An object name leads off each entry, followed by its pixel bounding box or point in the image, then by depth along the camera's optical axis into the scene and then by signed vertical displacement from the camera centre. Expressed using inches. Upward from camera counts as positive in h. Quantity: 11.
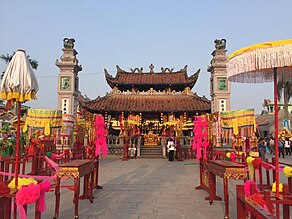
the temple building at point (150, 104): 841.5 +93.0
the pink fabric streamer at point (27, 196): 115.9 -32.0
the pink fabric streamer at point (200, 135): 277.0 -5.5
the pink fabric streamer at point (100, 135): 284.2 -6.6
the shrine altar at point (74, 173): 181.2 -33.9
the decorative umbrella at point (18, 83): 138.9 +26.3
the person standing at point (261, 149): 496.1 -37.0
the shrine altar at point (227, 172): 182.2 -31.7
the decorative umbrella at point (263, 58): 132.2 +41.7
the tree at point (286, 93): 1074.7 +172.0
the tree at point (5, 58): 1153.4 +332.4
